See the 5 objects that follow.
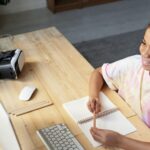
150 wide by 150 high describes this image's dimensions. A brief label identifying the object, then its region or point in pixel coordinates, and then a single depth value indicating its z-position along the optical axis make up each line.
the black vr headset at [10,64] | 1.50
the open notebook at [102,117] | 1.18
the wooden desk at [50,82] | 1.19
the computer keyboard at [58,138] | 1.09
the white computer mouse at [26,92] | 1.37
